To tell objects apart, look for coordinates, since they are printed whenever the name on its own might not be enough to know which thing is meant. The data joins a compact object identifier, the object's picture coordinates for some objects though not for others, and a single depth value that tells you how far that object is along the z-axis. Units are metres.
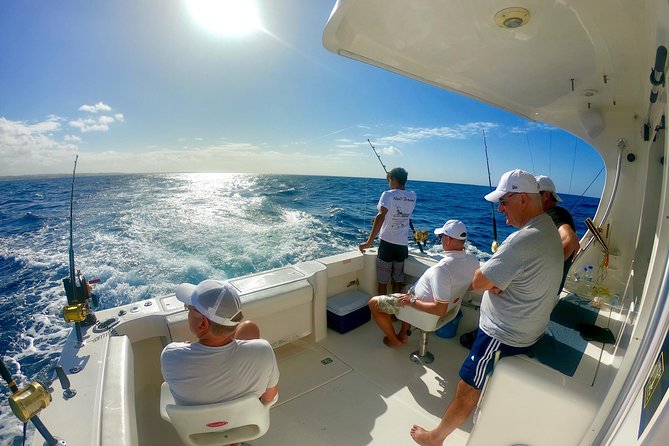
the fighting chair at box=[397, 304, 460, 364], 1.82
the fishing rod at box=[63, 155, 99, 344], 1.24
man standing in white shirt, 2.48
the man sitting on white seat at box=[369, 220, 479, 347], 1.75
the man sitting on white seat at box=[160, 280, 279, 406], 0.95
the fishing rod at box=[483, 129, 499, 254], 2.32
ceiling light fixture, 0.99
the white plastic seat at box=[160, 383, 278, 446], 0.91
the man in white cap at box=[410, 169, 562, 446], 1.12
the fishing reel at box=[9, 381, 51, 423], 0.68
